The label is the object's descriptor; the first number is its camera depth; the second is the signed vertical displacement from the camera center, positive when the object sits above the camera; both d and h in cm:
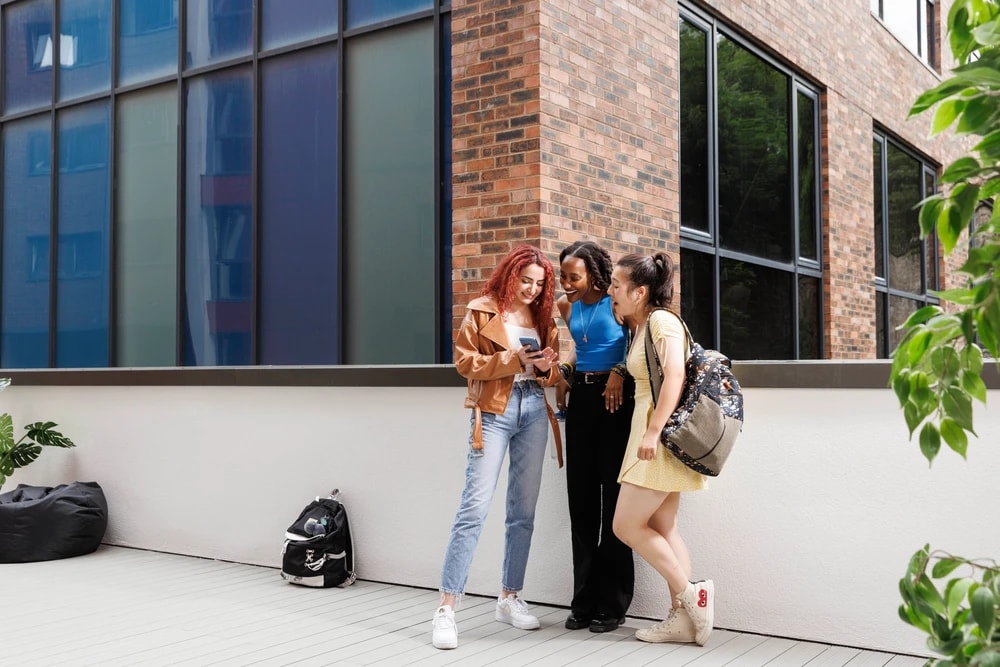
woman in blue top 525 -46
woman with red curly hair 513 -26
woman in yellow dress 472 -55
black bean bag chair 755 -124
